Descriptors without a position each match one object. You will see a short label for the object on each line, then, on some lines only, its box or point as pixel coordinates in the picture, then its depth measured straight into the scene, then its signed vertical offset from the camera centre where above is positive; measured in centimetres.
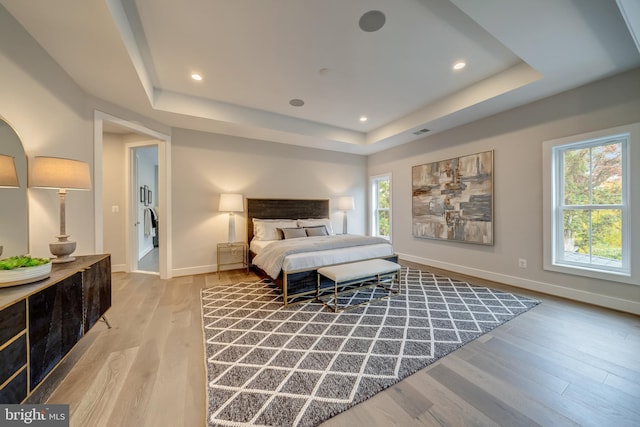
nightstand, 419 -76
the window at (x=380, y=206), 570 +16
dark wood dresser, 112 -66
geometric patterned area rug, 140 -114
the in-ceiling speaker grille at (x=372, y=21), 198 +171
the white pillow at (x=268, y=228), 423 -28
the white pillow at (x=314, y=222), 461 -21
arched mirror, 161 +7
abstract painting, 369 +22
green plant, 129 -29
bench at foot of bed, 268 -74
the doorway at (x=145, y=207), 429 +17
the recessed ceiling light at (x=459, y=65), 269 +174
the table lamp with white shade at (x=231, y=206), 408 +13
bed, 286 -51
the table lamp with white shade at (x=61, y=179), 175 +28
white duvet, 288 -54
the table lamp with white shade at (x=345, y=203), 538 +22
